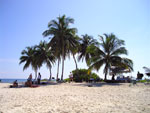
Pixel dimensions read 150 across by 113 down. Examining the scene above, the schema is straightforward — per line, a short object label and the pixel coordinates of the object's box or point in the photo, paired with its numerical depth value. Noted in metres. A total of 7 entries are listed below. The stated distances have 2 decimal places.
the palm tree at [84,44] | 32.84
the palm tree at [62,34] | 24.81
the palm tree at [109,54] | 22.52
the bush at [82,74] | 27.73
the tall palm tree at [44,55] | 34.79
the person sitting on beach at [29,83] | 16.27
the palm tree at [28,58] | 39.72
